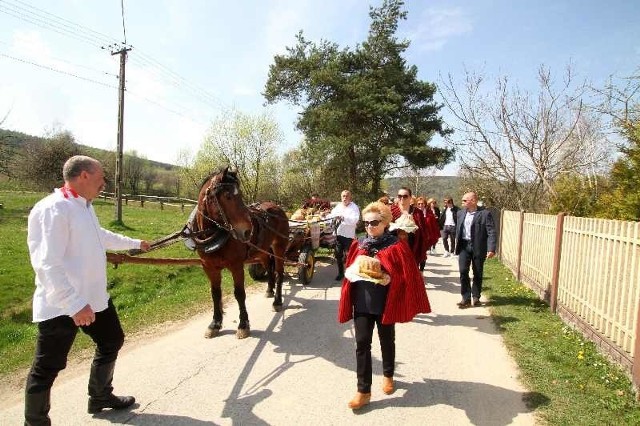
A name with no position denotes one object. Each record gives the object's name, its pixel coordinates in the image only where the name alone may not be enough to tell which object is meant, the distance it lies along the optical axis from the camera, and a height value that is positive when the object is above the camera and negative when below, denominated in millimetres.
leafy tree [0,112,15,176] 25406 +1857
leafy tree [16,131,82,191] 39969 +1887
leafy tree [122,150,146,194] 63406 +2490
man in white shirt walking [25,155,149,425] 2621 -618
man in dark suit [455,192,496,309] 6617 -638
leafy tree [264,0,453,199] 19672 +5092
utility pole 18344 +2625
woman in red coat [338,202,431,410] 3473 -854
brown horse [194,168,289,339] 4879 -567
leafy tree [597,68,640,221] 7500 +603
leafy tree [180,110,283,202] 33438 +3506
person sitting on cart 11295 -276
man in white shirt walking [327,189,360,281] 8336 -602
